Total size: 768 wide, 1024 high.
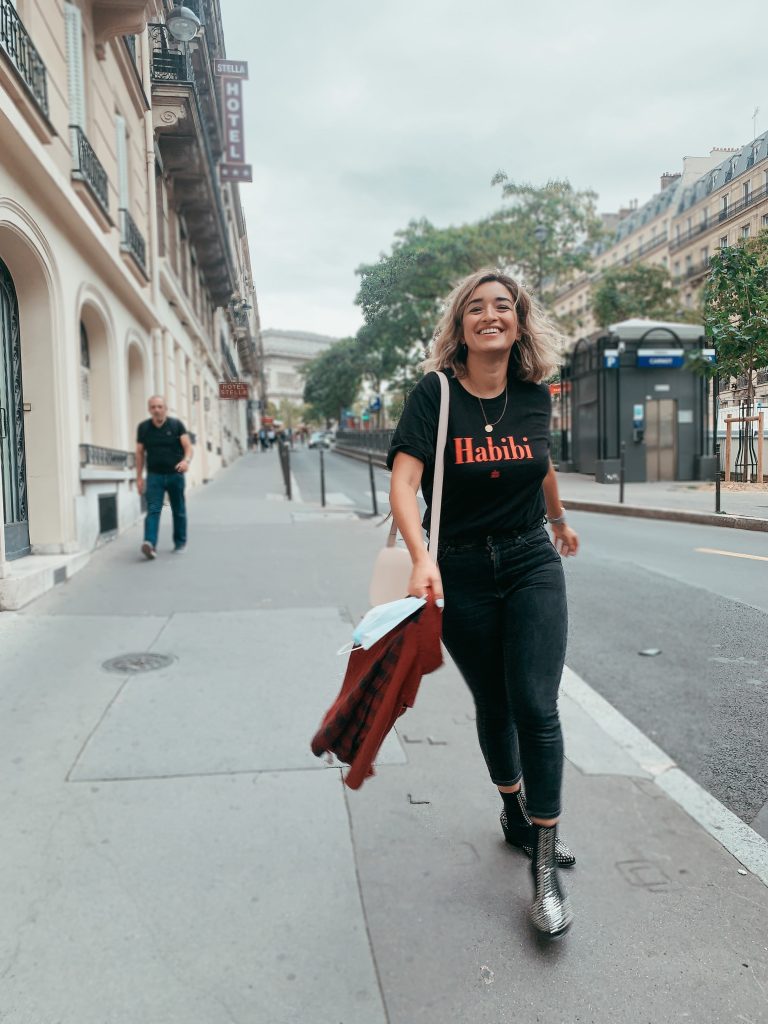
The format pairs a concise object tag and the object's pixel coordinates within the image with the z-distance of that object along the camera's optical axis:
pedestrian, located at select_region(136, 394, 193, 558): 8.46
